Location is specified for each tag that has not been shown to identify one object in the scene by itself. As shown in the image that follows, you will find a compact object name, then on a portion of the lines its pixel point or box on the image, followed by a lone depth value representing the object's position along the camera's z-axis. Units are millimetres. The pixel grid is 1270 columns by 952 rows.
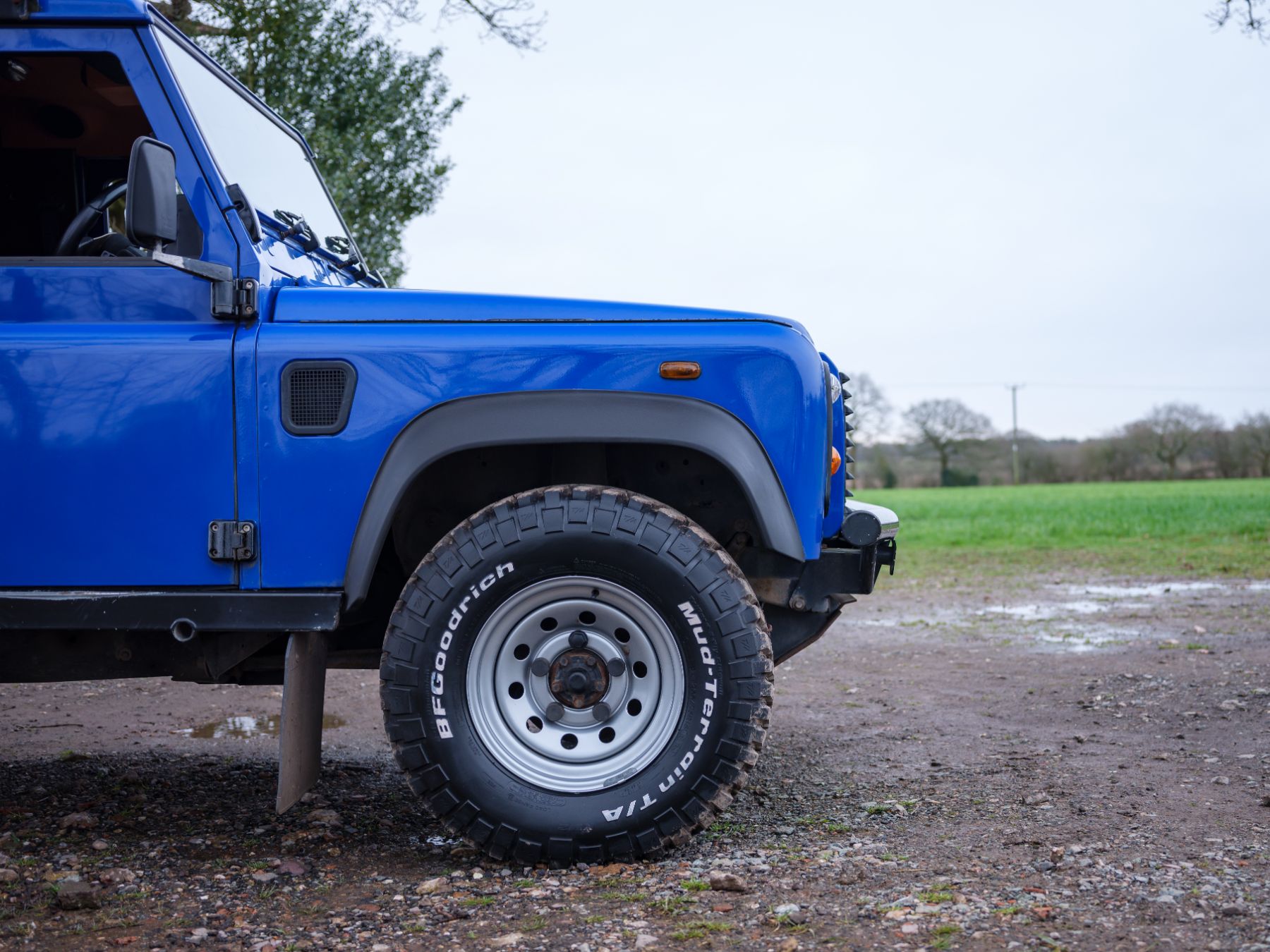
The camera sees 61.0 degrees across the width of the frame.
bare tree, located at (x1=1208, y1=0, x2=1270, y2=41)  7637
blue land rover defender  3264
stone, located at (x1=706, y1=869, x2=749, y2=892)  3049
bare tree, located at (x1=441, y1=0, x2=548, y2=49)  11219
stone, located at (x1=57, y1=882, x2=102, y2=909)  2990
